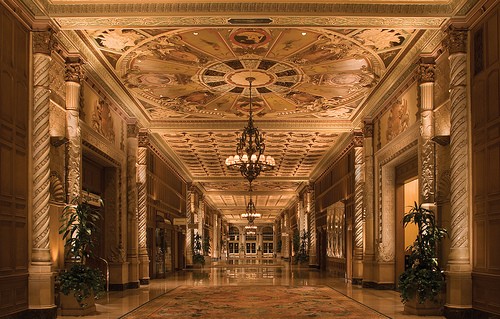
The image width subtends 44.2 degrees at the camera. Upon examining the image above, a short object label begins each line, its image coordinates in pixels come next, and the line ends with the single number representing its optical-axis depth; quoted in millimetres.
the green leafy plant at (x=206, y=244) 38594
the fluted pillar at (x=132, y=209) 15984
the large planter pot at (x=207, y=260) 37819
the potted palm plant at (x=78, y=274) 9602
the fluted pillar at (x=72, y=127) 10547
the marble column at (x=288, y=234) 47500
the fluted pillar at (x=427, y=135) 10547
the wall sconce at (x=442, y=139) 9836
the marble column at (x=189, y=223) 29719
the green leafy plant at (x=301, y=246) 31822
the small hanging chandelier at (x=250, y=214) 32025
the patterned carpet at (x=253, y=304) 10148
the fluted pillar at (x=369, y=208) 15672
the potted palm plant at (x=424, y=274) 9609
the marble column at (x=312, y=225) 30016
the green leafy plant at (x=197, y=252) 30734
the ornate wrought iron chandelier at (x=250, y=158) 14156
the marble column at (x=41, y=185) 8703
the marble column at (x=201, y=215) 35972
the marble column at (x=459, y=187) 8906
